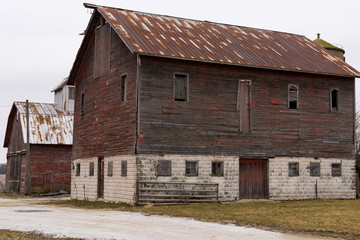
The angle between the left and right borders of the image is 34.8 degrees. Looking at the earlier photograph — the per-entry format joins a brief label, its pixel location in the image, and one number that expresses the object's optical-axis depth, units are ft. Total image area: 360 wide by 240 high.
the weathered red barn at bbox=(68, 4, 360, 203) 91.09
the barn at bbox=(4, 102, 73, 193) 148.66
